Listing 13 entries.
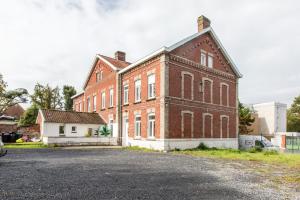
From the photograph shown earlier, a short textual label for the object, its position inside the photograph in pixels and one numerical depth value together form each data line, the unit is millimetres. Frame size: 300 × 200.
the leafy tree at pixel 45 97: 36250
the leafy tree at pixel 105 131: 20311
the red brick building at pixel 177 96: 15002
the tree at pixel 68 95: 39436
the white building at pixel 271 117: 31970
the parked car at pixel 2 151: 8478
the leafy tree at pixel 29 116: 34006
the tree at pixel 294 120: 40484
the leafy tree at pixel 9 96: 27737
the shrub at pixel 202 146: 16129
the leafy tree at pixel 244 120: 28843
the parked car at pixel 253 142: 17961
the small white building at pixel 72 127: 17620
